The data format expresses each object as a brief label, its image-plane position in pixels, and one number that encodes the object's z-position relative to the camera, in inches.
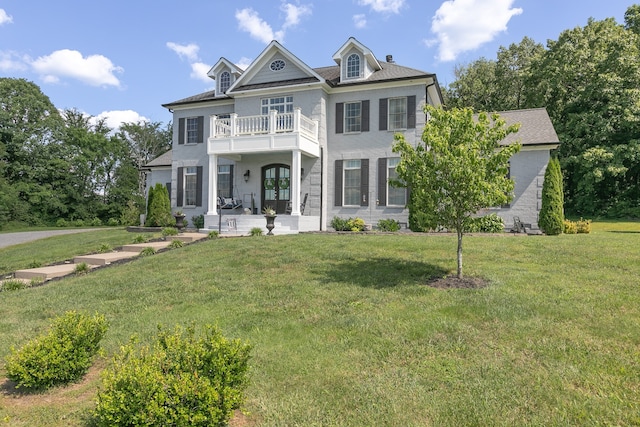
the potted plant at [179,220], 670.5
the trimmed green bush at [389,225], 608.1
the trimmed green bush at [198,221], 740.0
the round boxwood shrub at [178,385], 108.0
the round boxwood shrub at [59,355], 145.3
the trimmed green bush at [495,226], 578.0
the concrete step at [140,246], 502.9
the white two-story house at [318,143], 647.1
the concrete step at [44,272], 380.2
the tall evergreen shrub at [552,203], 507.8
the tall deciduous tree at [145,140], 1800.0
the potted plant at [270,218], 582.3
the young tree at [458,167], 258.1
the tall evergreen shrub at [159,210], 696.4
